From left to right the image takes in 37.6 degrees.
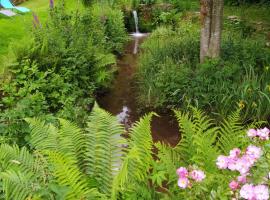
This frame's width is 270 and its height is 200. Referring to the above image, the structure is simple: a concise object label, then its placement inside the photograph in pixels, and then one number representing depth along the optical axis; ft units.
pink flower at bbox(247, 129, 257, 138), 7.16
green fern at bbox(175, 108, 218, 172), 9.41
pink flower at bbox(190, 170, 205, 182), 6.37
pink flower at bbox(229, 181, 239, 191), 6.32
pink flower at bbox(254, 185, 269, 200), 5.66
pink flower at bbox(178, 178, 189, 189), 6.23
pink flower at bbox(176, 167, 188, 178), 6.35
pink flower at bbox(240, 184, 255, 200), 5.72
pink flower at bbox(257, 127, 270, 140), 7.08
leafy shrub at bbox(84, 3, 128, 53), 23.54
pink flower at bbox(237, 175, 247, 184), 6.39
